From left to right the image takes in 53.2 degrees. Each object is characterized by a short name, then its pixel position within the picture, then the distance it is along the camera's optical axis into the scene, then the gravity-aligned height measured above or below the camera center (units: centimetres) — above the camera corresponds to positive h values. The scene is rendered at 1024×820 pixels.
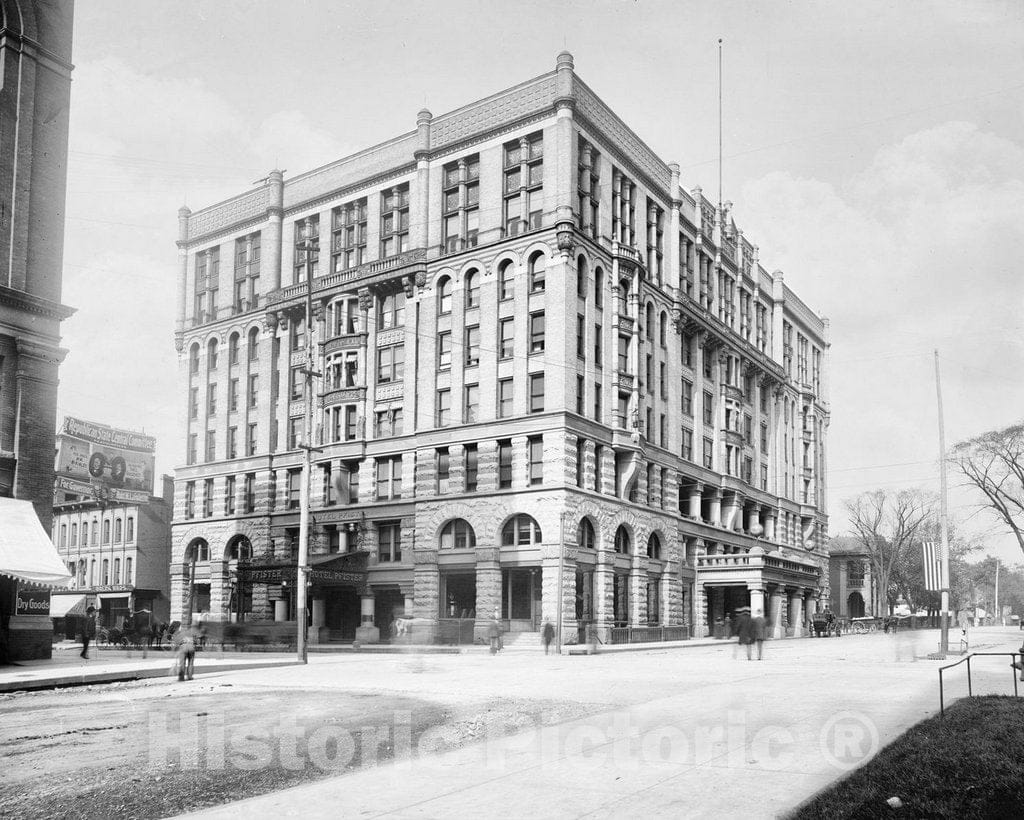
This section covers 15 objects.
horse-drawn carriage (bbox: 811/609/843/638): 6869 -496
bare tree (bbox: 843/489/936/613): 8646 +255
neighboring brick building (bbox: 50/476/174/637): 7394 -44
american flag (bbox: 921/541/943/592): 3312 -62
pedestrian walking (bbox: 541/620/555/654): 4231 -331
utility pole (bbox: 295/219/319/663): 3425 +19
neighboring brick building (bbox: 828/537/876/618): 11519 -347
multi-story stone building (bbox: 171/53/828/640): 5069 +924
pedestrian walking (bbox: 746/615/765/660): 3118 -238
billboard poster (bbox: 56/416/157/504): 7519 +671
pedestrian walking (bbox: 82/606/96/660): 3573 -305
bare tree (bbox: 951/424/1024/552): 5928 +533
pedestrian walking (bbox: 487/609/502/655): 4106 -339
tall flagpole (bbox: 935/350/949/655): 3225 +19
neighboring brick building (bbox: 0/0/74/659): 3103 +911
